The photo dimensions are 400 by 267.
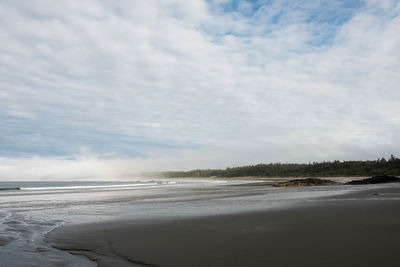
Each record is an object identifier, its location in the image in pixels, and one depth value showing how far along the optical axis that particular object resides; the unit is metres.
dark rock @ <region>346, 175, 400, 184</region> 36.09
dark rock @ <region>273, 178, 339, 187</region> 36.11
